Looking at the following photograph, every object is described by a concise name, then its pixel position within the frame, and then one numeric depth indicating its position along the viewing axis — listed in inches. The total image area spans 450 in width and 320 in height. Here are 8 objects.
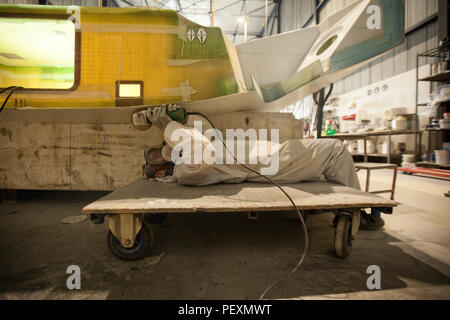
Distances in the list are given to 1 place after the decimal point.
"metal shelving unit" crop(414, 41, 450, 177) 170.7
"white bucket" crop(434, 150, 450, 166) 167.8
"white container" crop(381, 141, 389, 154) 231.0
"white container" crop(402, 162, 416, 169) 194.2
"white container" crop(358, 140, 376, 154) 255.3
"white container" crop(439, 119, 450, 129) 165.4
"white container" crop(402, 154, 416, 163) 195.9
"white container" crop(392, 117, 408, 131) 204.2
